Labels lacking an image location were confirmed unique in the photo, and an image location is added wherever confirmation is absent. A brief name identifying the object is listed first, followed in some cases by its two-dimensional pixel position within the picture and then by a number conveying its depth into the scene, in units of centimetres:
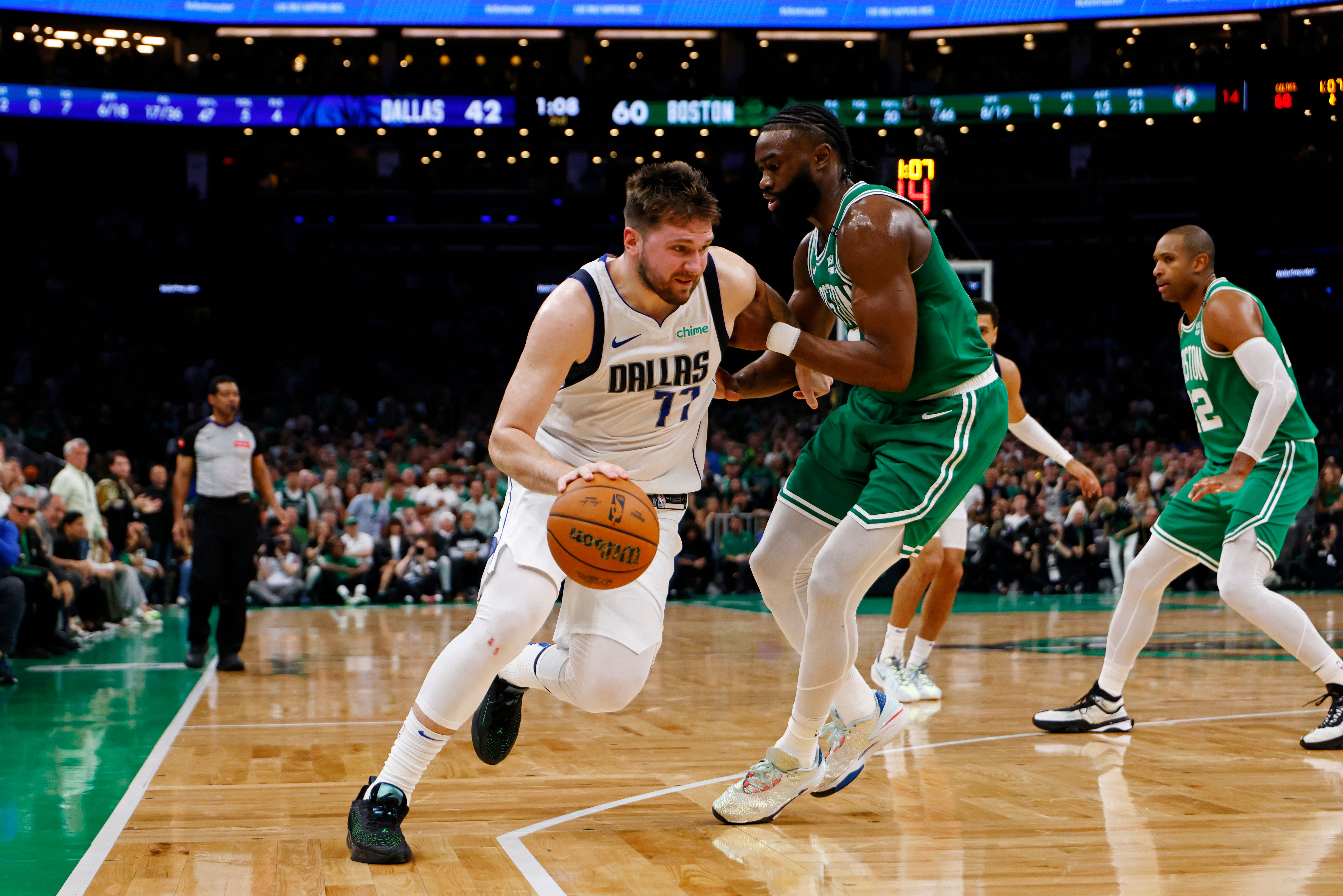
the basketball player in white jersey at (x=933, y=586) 636
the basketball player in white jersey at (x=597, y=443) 340
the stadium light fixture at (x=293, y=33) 2856
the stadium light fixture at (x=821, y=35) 2902
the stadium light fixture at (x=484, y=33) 2881
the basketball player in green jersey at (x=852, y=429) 367
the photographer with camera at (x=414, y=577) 1439
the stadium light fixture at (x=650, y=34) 2873
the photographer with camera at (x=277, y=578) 1415
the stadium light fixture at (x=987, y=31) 2830
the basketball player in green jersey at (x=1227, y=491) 524
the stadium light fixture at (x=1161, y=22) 2772
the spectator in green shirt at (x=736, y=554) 1599
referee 803
